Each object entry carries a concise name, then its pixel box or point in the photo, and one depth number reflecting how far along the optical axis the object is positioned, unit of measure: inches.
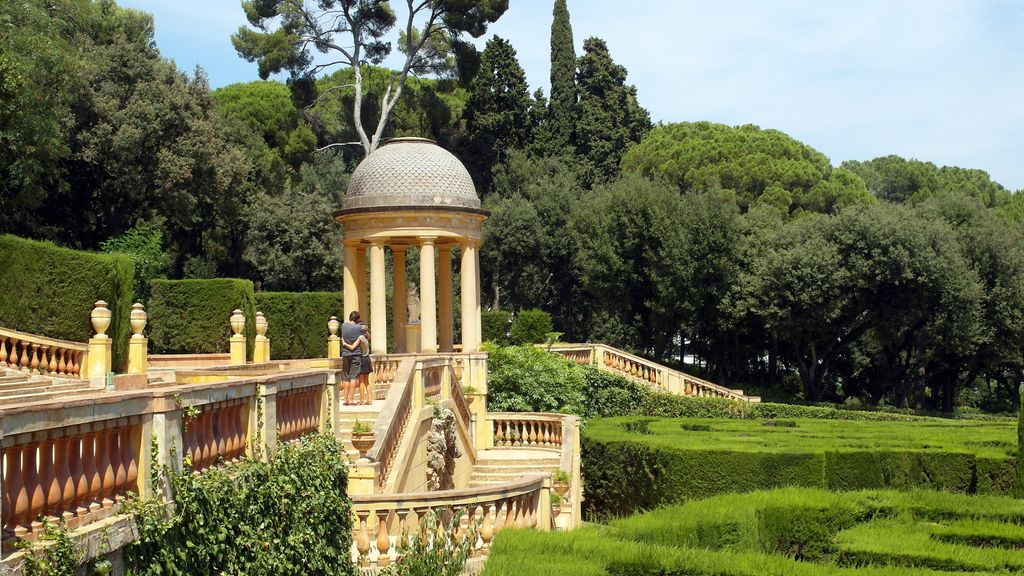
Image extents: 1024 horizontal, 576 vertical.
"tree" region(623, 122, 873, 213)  2310.5
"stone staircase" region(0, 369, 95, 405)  671.8
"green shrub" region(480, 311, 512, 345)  1686.8
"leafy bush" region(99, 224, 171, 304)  1376.7
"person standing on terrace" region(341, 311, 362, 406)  733.9
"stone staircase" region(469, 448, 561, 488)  905.5
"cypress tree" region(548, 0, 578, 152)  2450.8
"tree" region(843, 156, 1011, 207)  2815.0
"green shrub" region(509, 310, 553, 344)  1636.2
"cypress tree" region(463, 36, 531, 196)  2406.5
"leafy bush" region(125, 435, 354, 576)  301.6
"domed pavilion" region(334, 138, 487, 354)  1038.4
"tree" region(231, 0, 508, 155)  2039.9
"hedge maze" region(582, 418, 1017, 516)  752.3
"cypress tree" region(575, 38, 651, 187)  2438.5
